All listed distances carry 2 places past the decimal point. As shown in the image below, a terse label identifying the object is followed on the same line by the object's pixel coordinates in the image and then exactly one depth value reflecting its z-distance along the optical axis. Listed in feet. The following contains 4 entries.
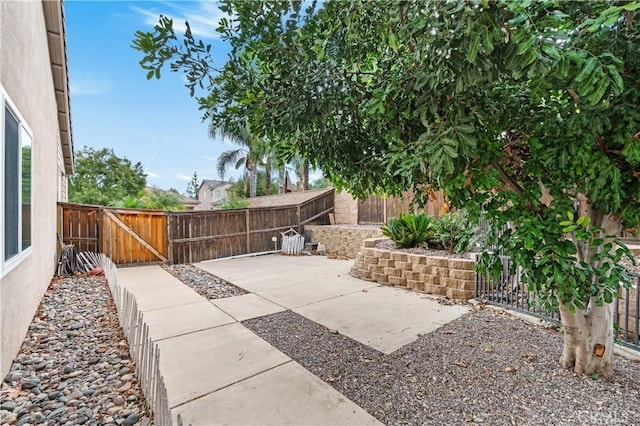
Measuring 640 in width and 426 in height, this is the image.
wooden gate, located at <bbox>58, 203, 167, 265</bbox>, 23.71
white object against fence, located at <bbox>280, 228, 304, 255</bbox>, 33.73
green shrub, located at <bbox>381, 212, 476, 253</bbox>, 20.24
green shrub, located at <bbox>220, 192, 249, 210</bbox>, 40.84
